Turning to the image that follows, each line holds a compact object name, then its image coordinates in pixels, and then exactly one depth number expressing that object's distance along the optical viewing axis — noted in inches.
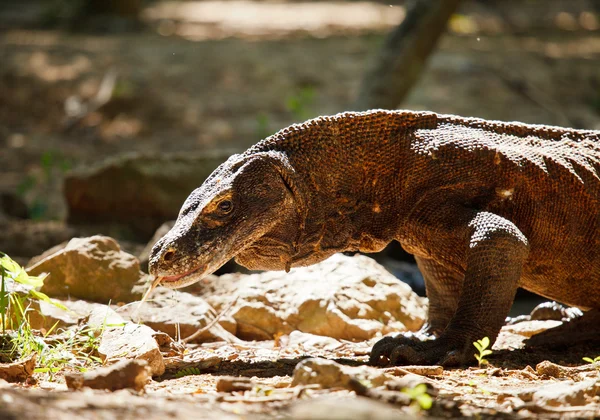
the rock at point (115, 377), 273.0
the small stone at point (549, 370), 334.6
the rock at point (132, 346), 327.9
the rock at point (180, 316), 405.7
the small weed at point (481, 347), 317.1
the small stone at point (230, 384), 279.6
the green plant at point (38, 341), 324.2
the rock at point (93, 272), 425.4
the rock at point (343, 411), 191.8
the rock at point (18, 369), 311.0
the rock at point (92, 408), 217.5
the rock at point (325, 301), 435.2
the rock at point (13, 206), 761.0
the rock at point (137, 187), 689.6
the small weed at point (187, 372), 337.5
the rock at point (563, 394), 263.7
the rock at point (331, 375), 263.9
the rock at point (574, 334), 422.3
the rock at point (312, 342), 416.8
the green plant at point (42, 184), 762.7
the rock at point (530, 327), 452.4
